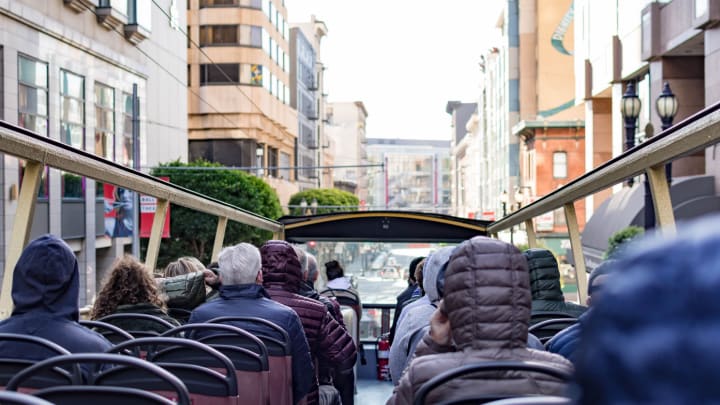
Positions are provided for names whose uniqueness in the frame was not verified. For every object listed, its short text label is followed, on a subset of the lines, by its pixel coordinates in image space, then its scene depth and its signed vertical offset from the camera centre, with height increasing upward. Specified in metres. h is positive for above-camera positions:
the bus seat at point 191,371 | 3.50 -0.67
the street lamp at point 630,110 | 17.97 +1.78
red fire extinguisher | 10.42 -1.73
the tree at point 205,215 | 45.94 -0.20
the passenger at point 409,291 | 9.19 -0.90
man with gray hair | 4.98 -0.55
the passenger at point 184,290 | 6.16 -0.57
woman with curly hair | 5.18 -0.51
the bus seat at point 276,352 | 4.65 -0.75
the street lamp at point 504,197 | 39.41 +0.24
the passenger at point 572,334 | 4.00 -0.58
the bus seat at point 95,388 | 2.83 -0.56
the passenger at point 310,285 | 7.07 -0.67
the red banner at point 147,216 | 29.78 -0.45
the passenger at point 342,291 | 11.06 -1.04
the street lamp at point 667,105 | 16.33 +1.70
